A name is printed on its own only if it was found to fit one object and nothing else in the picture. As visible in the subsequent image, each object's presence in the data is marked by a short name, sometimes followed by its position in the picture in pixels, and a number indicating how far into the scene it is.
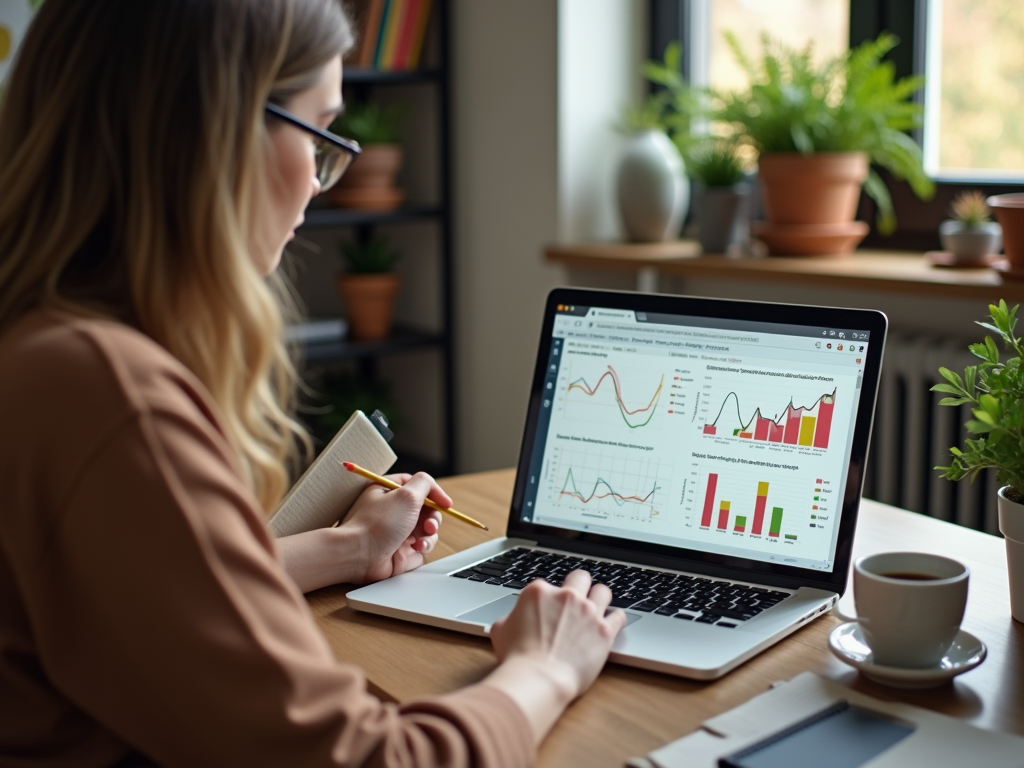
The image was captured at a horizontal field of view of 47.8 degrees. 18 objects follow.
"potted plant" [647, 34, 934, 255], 2.21
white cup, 0.86
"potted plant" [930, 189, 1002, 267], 2.00
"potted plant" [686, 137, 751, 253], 2.42
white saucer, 0.86
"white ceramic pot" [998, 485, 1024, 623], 0.98
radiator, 2.07
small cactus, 2.02
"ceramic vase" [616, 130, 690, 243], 2.59
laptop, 1.03
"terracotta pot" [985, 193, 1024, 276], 1.78
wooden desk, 0.82
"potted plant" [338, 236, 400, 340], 3.02
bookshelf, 2.93
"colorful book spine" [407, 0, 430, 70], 2.96
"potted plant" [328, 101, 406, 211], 2.94
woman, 0.65
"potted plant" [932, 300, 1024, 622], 0.95
